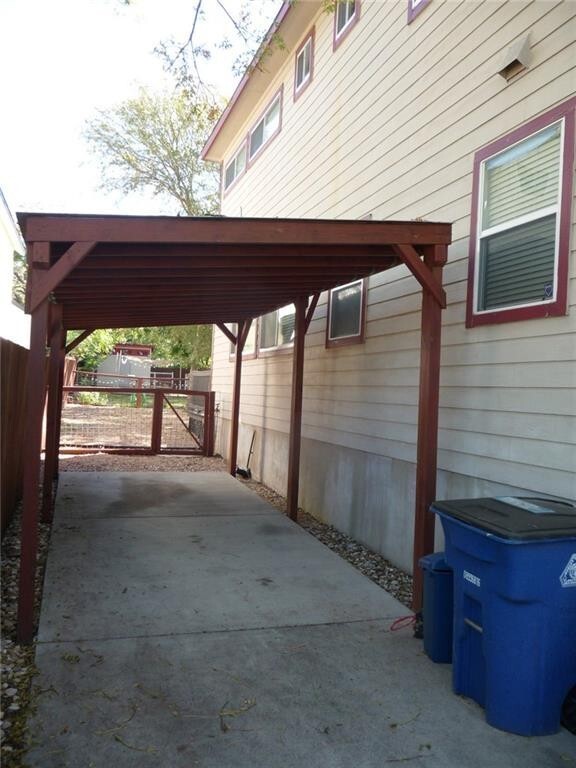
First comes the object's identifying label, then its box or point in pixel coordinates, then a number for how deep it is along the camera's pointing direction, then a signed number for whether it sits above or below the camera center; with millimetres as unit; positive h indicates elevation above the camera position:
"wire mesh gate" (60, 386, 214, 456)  12305 -893
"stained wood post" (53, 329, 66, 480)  8156 -19
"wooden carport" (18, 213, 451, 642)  3820 +998
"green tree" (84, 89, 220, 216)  20922 +8412
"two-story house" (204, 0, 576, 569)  3855 +1200
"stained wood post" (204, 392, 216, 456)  12812 -769
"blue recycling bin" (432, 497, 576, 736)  2666 -949
